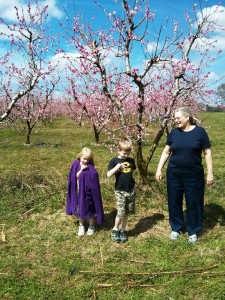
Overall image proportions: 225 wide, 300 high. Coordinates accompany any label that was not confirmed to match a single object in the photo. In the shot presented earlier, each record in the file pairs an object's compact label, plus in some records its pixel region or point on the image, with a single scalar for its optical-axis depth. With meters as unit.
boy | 5.61
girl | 5.96
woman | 5.42
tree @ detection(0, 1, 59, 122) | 8.34
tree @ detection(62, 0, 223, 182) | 7.88
